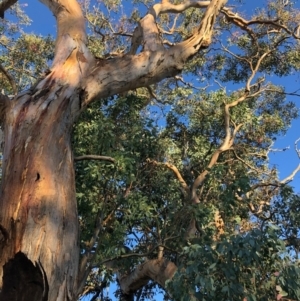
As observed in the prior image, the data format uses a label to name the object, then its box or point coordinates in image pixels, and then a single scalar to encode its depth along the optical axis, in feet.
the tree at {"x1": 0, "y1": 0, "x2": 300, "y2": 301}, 8.96
